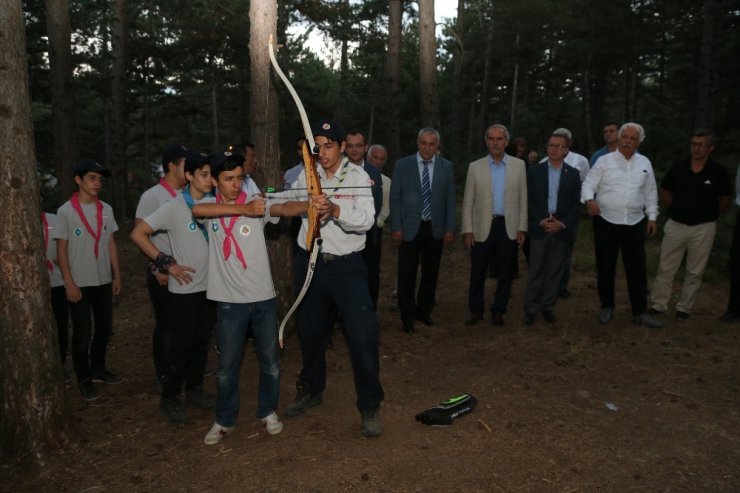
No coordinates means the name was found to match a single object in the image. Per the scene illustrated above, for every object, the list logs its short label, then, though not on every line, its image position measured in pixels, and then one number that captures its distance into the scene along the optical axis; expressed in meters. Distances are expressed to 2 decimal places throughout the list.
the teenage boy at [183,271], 4.28
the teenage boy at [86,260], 5.11
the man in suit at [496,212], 7.23
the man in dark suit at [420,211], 7.19
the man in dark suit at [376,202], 6.72
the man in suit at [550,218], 7.34
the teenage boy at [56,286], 5.13
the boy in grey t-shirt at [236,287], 4.10
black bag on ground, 4.49
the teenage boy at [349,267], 4.21
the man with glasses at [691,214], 7.28
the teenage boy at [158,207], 4.78
